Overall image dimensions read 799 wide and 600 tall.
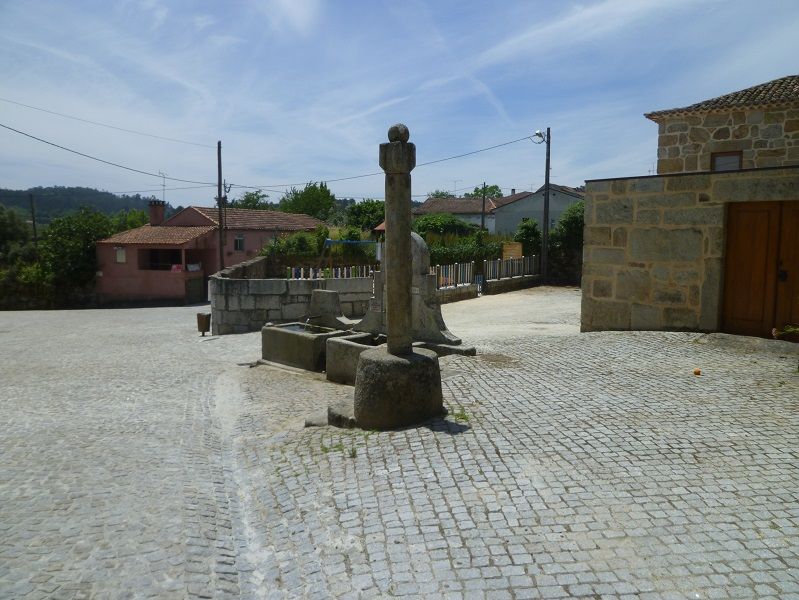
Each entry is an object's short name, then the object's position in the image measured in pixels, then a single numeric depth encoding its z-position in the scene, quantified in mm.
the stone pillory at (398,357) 5938
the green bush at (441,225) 36250
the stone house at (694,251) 9000
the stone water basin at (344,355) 9125
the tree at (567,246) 28516
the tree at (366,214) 44375
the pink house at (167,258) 34688
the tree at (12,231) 41031
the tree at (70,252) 35312
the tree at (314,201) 67750
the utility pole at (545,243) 27312
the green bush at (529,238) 28797
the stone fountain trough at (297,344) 10352
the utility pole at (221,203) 29406
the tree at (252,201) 74000
